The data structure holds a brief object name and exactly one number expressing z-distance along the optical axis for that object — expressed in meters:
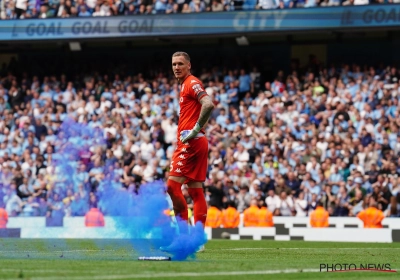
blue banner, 29.70
